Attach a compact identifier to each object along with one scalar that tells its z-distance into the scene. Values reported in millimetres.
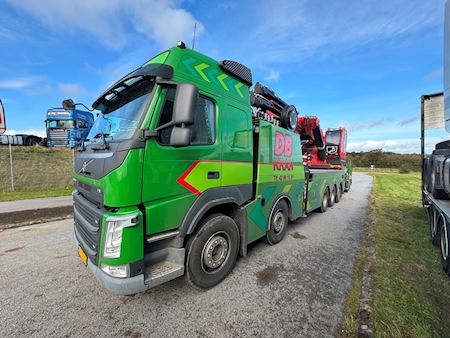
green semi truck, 2113
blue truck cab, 14766
